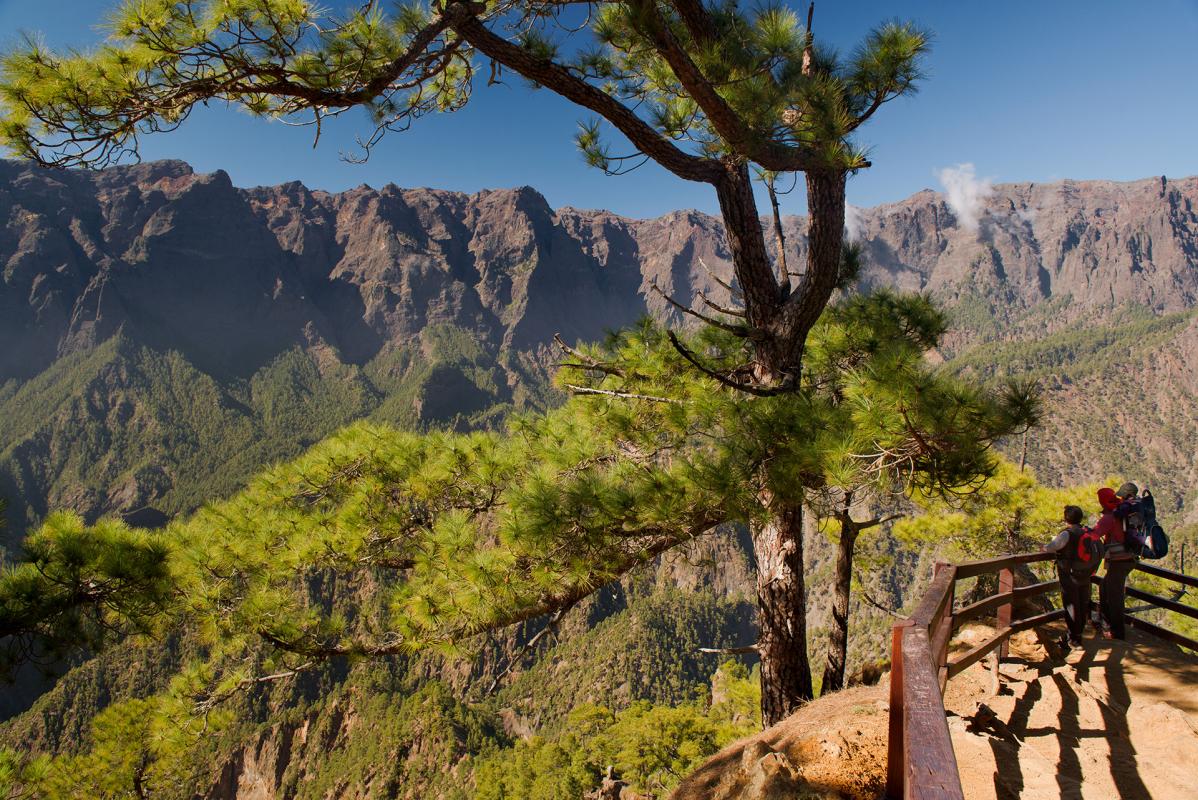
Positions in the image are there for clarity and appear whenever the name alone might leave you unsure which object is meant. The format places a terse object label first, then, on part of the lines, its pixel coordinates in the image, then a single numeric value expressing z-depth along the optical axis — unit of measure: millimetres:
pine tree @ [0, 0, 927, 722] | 2395
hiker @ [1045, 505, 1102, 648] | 4414
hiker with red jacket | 4559
